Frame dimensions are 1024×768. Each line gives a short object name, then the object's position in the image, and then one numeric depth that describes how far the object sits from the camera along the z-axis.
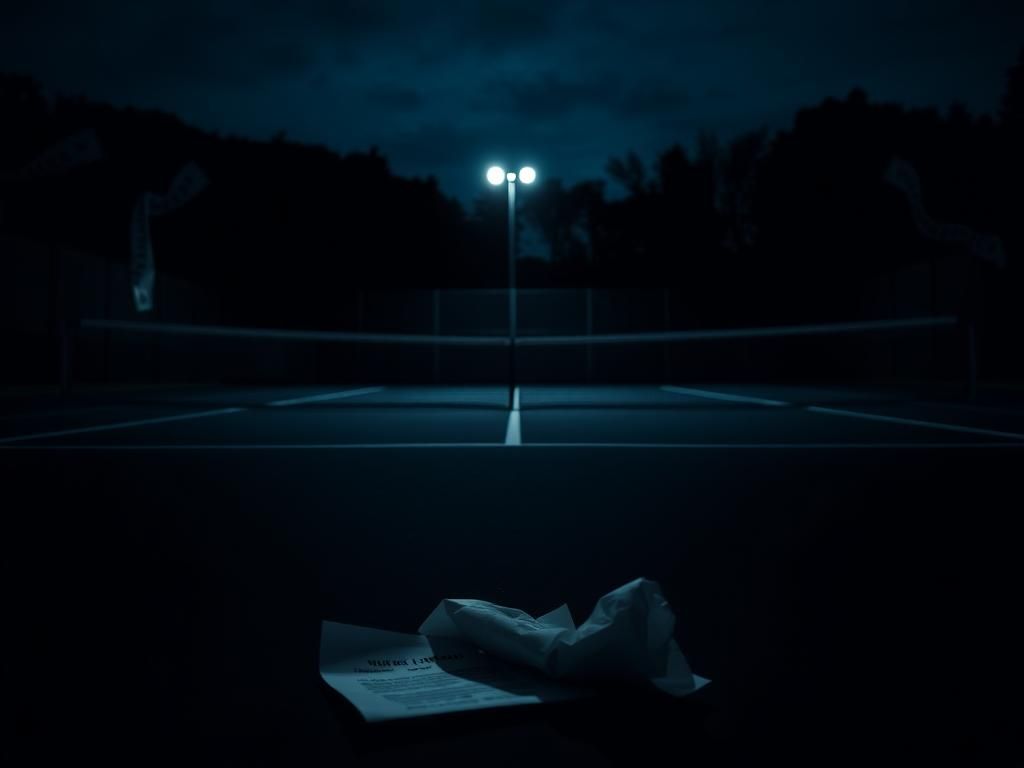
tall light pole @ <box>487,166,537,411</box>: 10.59
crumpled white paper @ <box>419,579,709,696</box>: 1.29
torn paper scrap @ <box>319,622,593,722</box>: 1.26
